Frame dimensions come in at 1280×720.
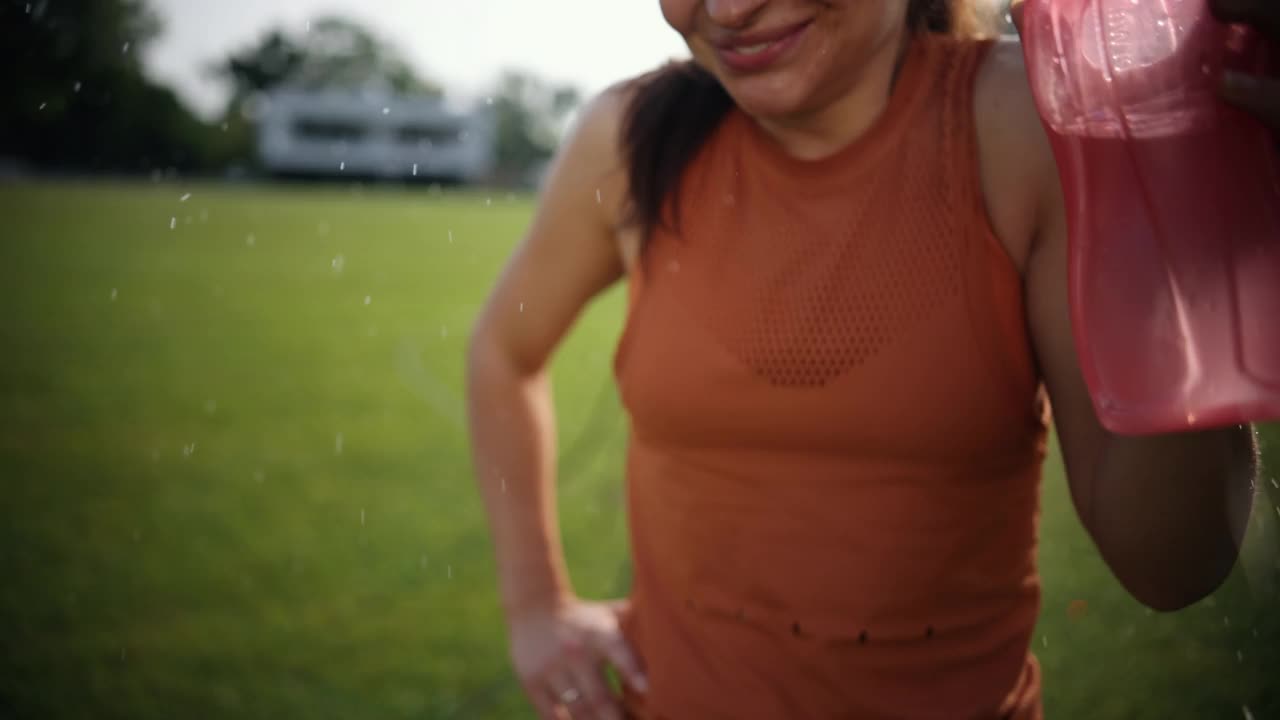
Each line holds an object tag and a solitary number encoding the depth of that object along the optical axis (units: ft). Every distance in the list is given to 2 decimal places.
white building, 88.84
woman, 2.37
